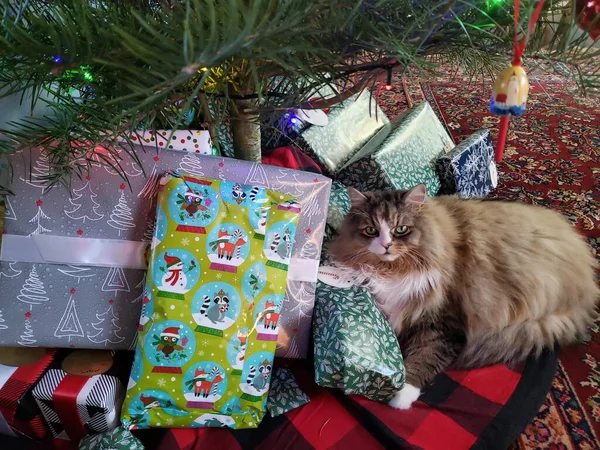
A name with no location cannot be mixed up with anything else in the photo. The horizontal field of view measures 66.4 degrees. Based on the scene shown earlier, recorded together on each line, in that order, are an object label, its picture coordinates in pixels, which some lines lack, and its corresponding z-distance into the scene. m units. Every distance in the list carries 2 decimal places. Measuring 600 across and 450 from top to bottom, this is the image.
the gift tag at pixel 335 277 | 1.10
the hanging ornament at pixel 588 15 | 0.45
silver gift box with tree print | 0.90
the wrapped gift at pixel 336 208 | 1.25
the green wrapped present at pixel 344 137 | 1.45
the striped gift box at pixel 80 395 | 0.88
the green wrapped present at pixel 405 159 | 1.42
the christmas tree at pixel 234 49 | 0.38
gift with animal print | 0.88
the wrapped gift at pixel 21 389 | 0.89
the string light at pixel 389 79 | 0.58
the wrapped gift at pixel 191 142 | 0.97
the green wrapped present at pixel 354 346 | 0.94
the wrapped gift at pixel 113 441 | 0.84
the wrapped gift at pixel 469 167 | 1.54
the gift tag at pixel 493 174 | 1.72
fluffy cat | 1.12
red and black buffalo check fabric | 0.93
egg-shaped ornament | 0.49
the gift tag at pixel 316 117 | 1.03
